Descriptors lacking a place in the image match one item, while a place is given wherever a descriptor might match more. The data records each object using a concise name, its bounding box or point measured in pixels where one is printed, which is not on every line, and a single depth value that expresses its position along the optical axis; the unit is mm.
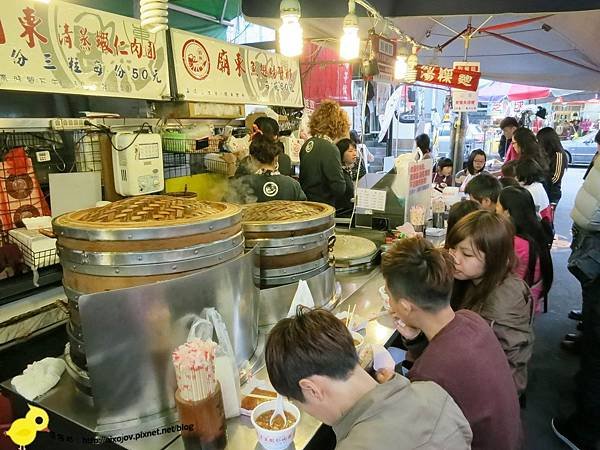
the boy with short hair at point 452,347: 1294
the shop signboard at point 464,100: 6137
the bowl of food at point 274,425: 1106
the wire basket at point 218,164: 3828
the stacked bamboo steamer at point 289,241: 1700
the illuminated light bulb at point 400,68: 3826
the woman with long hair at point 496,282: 1812
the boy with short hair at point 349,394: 926
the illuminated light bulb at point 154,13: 1514
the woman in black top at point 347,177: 3943
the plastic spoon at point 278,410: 1196
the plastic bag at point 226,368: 1190
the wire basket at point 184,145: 3460
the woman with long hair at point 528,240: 2459
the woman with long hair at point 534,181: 3787
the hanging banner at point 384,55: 3031
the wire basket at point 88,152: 2805
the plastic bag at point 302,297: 1678
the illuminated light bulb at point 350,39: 2668
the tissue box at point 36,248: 2113
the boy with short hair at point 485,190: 2989
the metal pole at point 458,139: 7305
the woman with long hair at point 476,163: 5672
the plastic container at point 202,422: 1072
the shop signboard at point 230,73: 3588
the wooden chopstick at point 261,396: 1321
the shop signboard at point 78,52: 2455
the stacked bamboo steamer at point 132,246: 1187
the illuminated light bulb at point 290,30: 2275
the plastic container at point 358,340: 1559
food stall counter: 1156
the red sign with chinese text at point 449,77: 5070
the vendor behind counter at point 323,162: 3768
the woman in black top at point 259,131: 2902
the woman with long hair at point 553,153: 5160
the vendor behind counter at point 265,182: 2607
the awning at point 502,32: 3207
